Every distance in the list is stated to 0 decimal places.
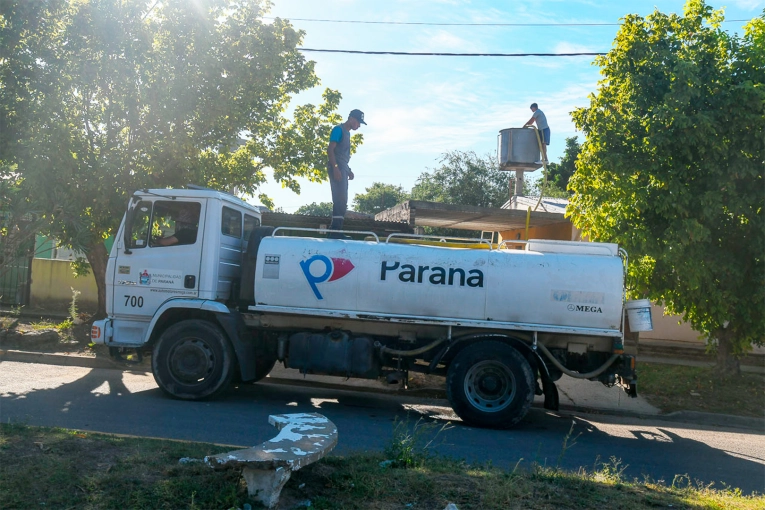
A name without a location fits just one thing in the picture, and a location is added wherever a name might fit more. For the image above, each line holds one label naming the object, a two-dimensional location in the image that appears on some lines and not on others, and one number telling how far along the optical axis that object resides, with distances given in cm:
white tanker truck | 838
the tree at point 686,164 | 1002
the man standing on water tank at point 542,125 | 1366
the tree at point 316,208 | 6038
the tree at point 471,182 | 3625
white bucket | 842
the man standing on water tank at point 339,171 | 990
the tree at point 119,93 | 1074
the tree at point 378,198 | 5097
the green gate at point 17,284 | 1709
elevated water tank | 1428
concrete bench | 440
